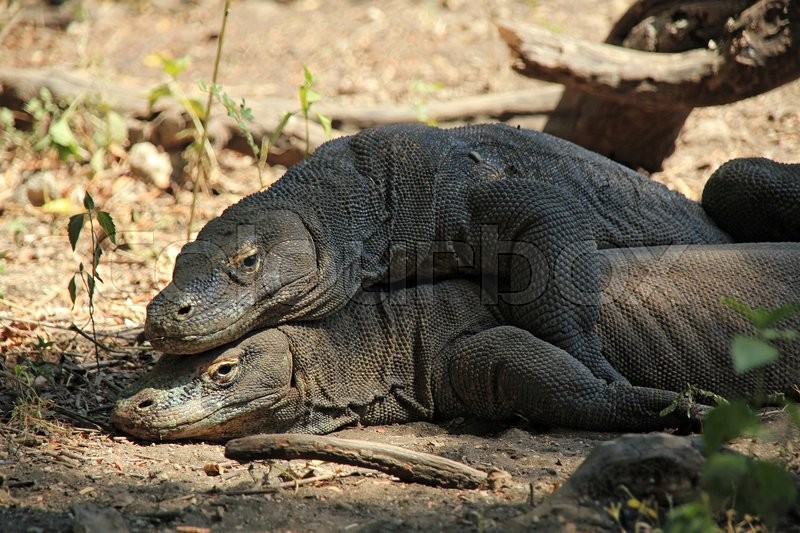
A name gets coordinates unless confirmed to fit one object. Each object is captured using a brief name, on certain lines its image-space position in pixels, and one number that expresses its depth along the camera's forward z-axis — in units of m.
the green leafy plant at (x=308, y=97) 12.63
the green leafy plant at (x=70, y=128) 17.58
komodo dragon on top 9.31
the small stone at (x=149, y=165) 17.59
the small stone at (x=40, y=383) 10.39
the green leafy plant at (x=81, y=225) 10.20
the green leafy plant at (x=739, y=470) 5.47
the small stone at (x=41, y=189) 17.08
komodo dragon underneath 9.22
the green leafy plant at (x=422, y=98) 16.61
